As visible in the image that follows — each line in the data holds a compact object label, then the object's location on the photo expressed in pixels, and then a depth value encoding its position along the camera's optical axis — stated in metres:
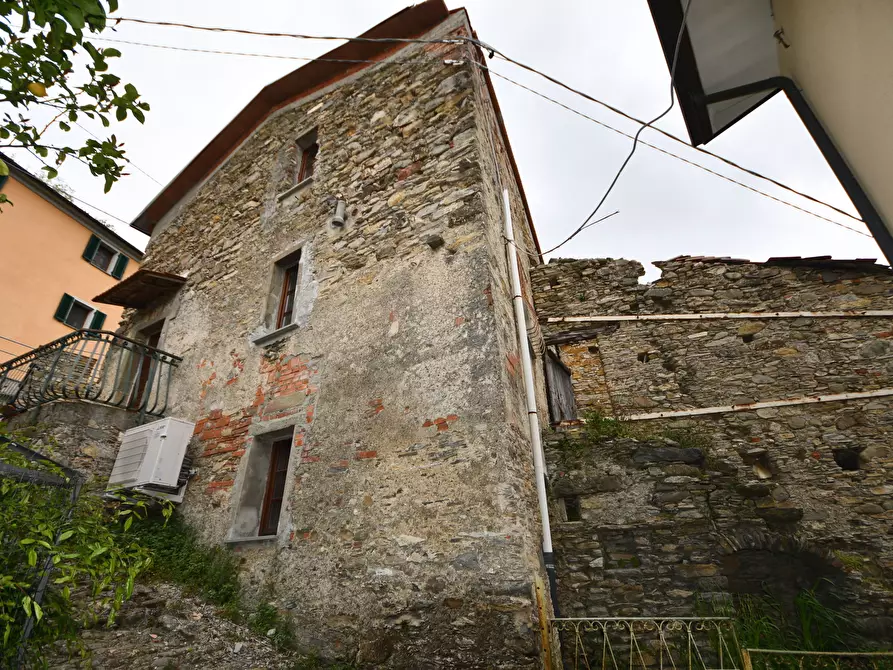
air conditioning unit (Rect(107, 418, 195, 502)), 5.16
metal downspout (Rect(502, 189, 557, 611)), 3.91
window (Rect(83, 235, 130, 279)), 14.34
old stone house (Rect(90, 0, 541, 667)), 3.55
